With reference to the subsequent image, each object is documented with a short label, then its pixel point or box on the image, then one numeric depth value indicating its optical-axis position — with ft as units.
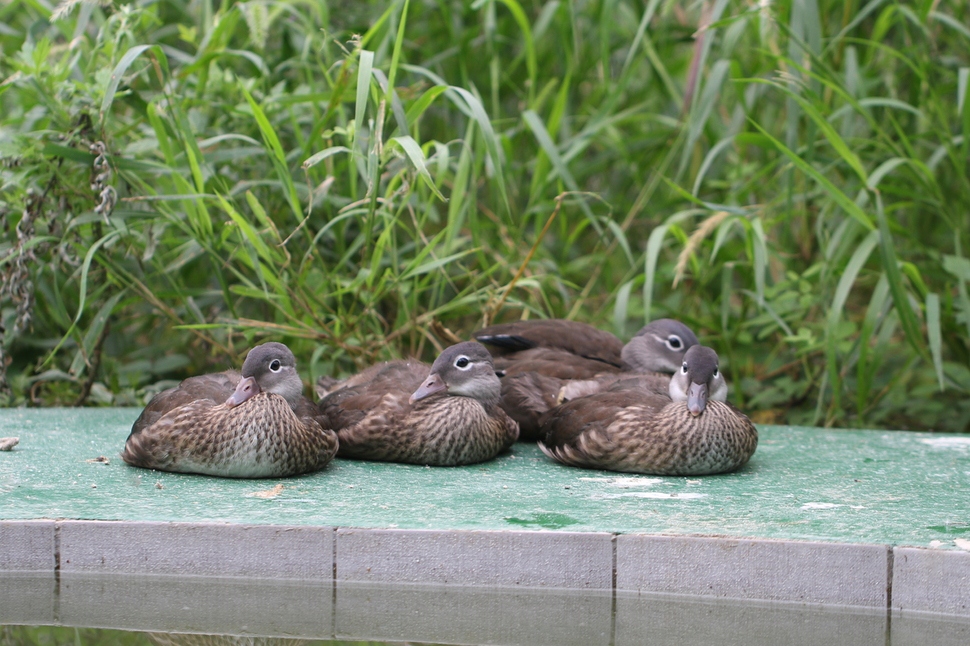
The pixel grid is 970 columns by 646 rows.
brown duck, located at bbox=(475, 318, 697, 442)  32.96
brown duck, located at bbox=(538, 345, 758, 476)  27.84
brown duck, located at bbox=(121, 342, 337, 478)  26.25
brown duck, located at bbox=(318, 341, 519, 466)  28.89
